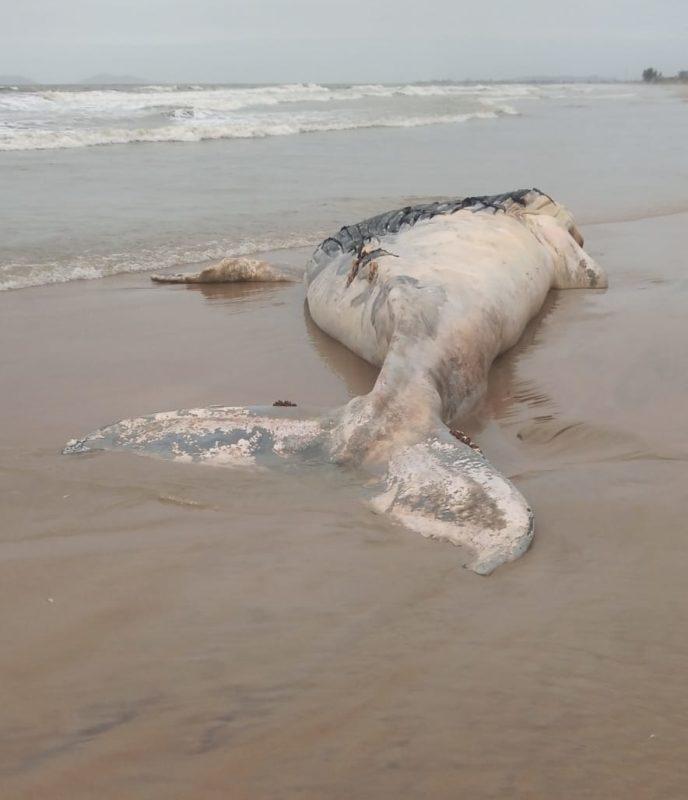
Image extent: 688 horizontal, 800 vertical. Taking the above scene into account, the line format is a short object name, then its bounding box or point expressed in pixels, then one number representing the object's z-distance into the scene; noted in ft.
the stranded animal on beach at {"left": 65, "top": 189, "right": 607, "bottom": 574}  11.02
